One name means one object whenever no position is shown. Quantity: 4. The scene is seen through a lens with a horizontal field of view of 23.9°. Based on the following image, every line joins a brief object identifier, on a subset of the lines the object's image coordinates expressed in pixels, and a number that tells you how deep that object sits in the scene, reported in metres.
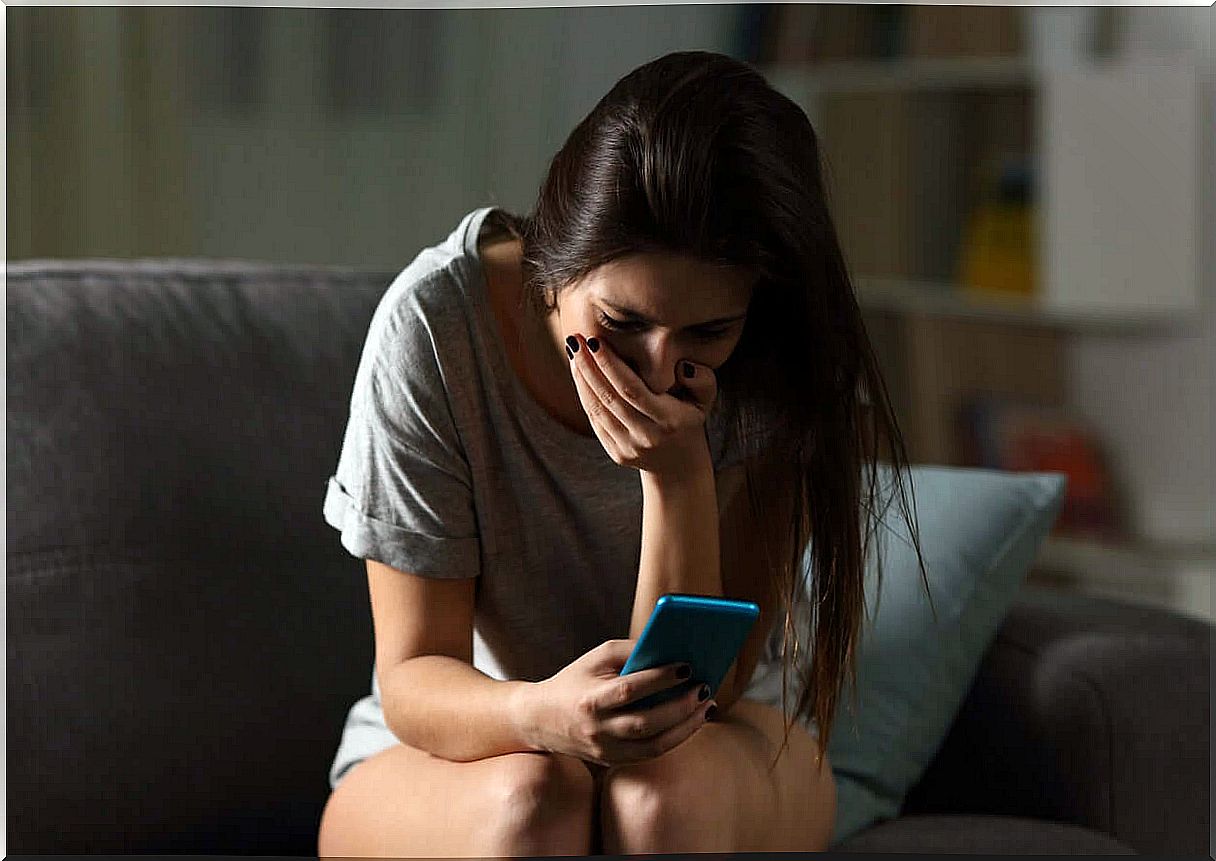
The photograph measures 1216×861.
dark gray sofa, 2.58
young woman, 2.16
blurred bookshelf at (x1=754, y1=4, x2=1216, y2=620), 4.81
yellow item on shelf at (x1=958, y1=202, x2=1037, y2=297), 5.28
